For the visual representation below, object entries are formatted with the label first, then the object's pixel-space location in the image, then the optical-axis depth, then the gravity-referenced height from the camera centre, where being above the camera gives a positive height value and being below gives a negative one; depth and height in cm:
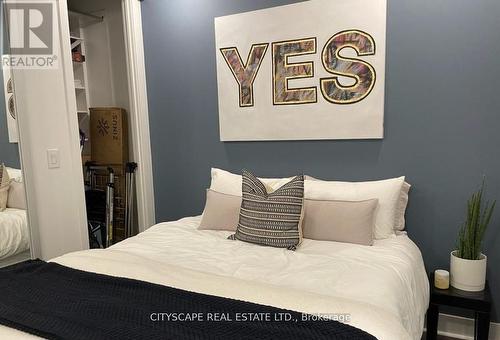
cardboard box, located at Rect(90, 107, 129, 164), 311 -8
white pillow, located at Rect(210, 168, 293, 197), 233 -40
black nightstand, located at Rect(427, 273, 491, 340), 179 -95
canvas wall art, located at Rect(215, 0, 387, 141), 216 +32
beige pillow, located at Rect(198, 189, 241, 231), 221 -56
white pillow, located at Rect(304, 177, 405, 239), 205 -44
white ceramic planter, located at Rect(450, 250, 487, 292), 185 -81
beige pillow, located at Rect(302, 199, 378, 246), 195 -56
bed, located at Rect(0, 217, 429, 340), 124 -66
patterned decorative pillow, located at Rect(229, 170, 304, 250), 192 -52
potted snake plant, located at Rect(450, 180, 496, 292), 185 -74
